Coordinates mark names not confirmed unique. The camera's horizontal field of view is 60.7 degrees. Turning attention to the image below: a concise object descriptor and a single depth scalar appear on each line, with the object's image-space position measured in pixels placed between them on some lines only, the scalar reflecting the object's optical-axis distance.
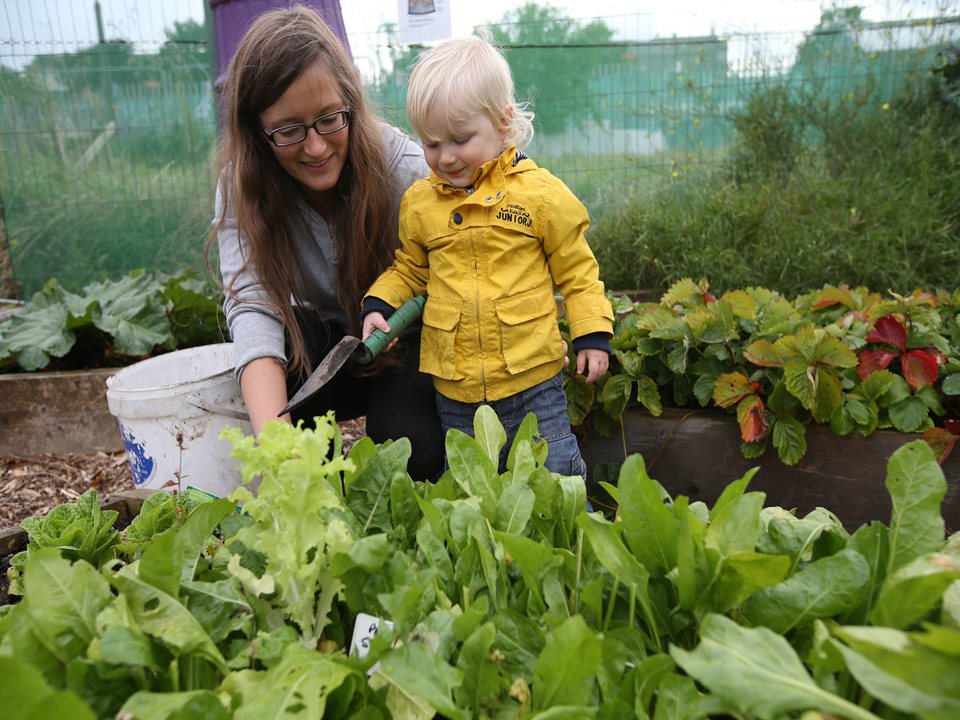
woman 2.14
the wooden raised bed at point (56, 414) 3.45
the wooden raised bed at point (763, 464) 2.33
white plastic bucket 2.38
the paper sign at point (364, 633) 0.95
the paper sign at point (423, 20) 4.19
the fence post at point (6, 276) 5.32
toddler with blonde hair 2.15
